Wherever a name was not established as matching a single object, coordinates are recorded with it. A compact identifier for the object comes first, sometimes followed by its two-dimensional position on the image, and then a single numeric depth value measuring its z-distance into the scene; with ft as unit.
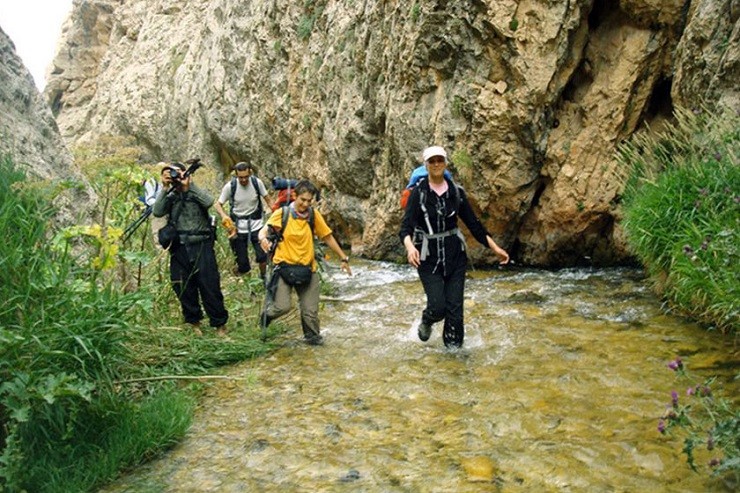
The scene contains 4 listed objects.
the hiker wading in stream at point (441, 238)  19.90
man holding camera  21.47
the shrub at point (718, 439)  10.02
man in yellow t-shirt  21.72
